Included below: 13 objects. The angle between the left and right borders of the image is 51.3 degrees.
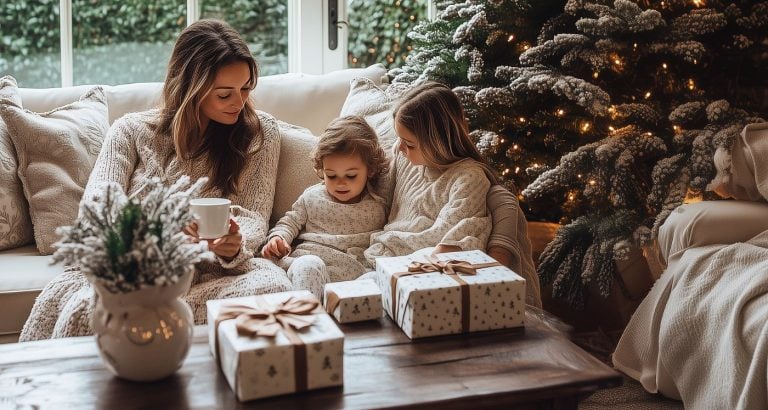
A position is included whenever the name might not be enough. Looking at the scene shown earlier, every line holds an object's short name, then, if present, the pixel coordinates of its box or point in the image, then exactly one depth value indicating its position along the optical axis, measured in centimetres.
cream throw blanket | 195
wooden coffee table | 133
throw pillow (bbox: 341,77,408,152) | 247
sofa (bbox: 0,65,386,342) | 231
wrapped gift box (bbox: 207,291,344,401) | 132
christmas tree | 244
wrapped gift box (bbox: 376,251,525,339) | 160
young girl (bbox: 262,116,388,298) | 224
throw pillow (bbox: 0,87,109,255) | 236
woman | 224
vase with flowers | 132
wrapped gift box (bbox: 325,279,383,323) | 167
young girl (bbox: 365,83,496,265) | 212
